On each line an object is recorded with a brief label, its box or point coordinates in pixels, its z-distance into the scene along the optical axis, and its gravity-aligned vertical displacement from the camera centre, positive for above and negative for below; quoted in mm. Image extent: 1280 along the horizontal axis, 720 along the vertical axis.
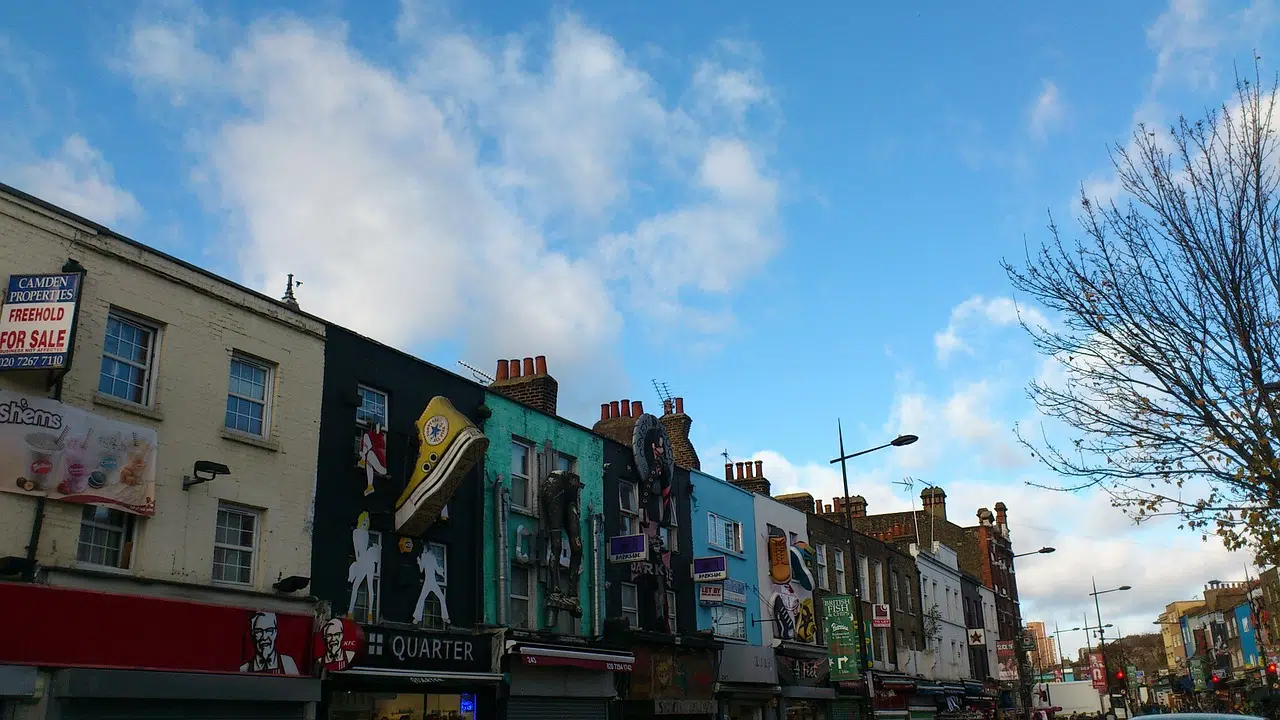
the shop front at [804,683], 33219 -620
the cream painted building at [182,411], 14172 +4102
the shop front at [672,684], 25734 -440
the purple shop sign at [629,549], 25469 +2941
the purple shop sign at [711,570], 29266 +2731
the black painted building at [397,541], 17938 +2470
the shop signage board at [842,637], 35375 +872
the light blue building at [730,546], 31156 +3755
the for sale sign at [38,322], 13320 +4711
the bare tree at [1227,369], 13773 +3888
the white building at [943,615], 48000 +2243
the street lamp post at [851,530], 25219 +3429
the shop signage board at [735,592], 31359 +2260
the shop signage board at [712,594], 29578 +2054
